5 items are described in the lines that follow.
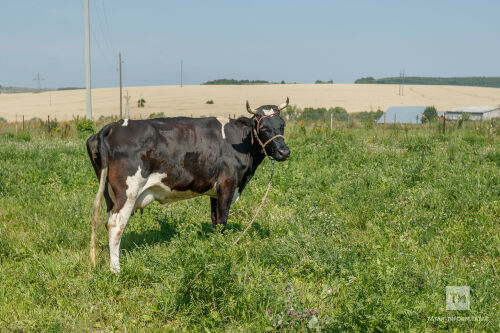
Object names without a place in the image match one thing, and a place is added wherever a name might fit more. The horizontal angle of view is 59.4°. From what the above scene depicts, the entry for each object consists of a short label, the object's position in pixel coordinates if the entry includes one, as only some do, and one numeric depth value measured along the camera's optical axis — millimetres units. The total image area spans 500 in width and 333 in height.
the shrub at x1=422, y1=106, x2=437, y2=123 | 37950
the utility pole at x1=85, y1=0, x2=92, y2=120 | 22125
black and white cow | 5133
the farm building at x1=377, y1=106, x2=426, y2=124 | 45050
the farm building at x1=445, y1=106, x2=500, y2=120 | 41225
